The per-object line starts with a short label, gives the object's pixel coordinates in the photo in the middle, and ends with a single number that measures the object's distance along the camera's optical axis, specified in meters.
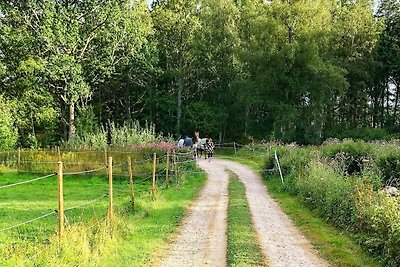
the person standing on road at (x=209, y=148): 30.00
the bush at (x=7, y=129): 29.55
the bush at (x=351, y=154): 17.34
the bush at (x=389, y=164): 14.52
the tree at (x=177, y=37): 41.50
